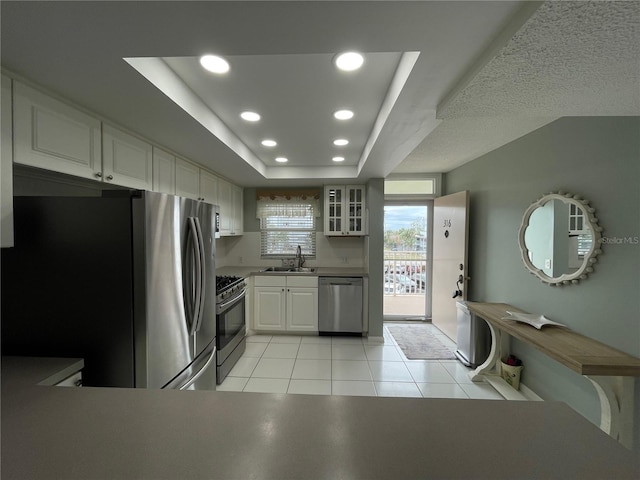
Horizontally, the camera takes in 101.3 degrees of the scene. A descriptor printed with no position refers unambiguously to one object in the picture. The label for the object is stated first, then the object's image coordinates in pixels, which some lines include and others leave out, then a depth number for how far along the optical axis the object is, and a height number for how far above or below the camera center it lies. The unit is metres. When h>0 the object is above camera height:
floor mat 3.20 -1.45
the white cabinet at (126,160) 1.64 +0.52
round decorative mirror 1.80 -0.02
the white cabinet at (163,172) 2.11 +0.54
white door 3.27 -0.30
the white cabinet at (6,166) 1.12 +0.30
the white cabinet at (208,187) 2.93 +0.57
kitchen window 4.32 +0.19
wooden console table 1.45 -0.73
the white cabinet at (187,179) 2.46 +0.56
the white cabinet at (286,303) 3.75 -0.97
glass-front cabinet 4.02 +0.42
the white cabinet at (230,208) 3.49 +0.40
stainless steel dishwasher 3.71 -0.97
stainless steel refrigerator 1.42 -0.27
